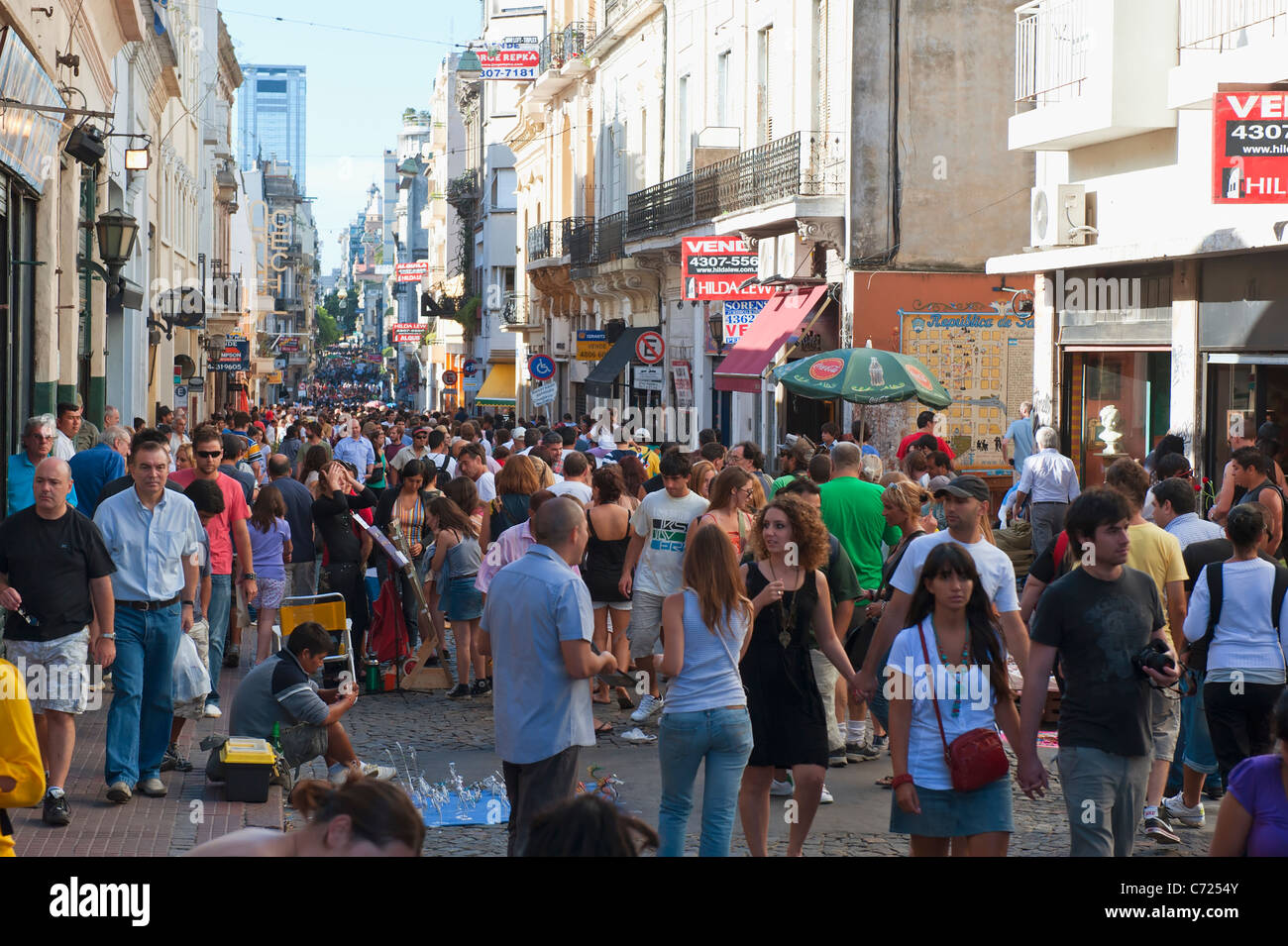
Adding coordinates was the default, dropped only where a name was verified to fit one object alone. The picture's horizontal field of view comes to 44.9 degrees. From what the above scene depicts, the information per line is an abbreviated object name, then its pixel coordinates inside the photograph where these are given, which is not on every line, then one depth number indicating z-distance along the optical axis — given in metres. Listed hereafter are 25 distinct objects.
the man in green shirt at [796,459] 13.52
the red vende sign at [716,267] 24.84
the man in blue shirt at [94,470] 11.79
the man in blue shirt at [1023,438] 18.39
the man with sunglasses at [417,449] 18.22
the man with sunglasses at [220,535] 10.59
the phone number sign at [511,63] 43.13
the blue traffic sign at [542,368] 34.78
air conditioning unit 17.20
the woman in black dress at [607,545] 11.02
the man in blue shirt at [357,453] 21.23
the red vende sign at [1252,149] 11.84
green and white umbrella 16.34
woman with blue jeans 6.29
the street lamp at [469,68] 71.00
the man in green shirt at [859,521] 9.62
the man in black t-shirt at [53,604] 7.68
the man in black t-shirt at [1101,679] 5.80
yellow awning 57.81
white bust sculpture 17.27
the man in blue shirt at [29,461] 10.97
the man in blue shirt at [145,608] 8.20
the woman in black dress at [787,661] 6.70
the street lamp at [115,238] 17.64
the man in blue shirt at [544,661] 6.21
